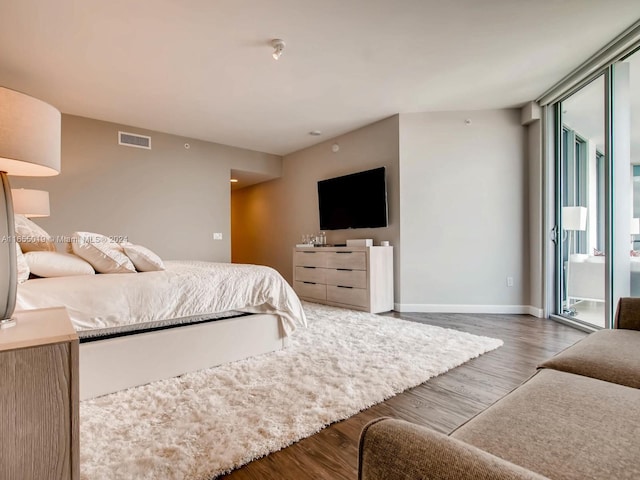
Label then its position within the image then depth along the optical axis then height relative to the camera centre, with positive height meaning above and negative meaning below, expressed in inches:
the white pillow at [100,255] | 89.1 -3.8
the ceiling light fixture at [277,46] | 111.5 +65.4
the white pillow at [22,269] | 71.3 -5.9
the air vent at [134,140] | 185.0 +56.9
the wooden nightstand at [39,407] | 36.7 -18.9
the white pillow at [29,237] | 86.4 +1.3
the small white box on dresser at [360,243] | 178.4 -2.4
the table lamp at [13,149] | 44.4 +12.7
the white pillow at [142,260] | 95.4 -5.6
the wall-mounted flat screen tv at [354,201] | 183.6 +22.5
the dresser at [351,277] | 170.2 -20.9
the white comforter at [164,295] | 73.2 -13.7
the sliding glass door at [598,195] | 120.1 +16.5
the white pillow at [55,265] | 80.4 -5.8
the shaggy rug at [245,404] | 54.7 -35.8
